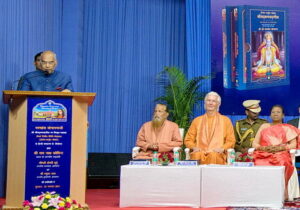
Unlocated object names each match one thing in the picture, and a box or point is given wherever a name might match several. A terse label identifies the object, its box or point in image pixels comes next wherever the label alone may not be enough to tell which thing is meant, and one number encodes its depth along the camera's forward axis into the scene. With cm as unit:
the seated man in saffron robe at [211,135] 745
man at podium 636
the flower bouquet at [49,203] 436
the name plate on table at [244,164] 650
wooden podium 557
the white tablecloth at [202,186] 639
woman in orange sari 747
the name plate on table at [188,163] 660
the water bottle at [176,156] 691
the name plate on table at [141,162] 679
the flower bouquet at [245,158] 715
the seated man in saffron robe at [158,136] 760
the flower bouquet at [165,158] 672
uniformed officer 836
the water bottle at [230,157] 682
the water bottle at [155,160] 685
